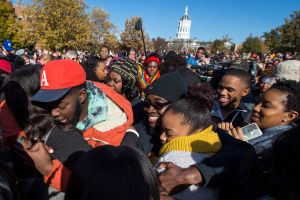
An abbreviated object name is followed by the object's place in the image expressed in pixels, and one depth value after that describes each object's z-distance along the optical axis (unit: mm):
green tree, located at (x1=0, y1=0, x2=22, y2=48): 37469
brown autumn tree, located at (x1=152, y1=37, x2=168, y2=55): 54128
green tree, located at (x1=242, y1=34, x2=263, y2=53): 43969
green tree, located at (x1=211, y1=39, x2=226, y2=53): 43631
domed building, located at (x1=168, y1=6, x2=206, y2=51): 154250
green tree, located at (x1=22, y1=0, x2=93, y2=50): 22500
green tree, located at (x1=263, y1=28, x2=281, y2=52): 30016
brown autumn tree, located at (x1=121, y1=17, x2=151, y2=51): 46456
